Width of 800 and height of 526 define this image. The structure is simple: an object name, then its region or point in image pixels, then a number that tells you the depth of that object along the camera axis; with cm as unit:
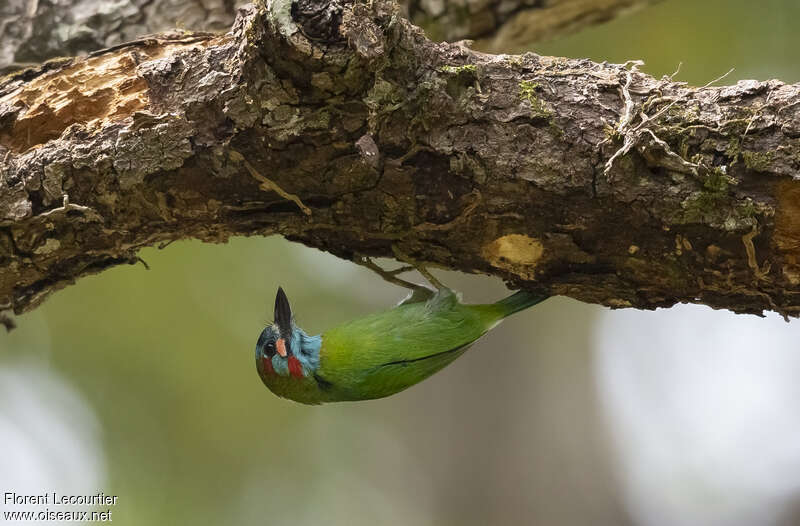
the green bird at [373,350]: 739
